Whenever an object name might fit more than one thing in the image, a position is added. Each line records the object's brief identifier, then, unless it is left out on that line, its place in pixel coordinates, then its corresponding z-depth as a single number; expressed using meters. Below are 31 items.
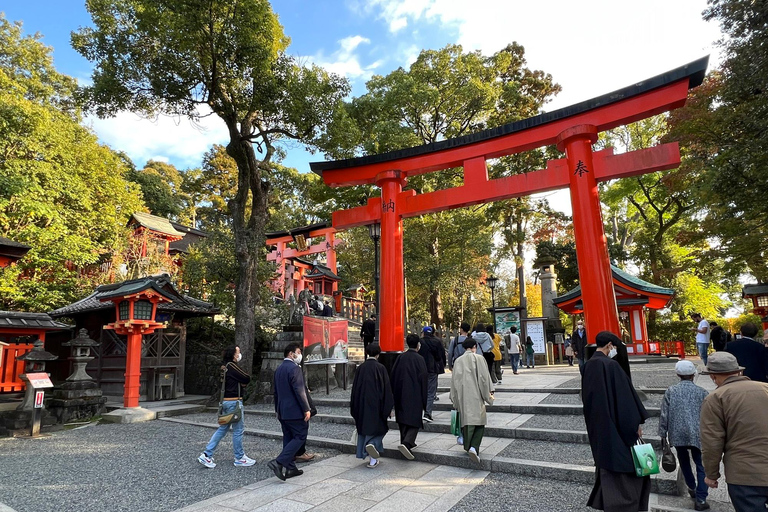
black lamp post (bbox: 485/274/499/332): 18.39
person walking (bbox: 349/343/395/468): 5.58
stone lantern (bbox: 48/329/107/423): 10.42
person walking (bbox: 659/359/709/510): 3.78
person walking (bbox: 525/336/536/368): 15.97
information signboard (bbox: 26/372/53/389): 9.05
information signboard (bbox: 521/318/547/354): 17.08
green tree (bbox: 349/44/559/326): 17.30
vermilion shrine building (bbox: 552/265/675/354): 17.42
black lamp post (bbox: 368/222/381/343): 9.60
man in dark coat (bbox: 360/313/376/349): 11.90
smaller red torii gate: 21.14
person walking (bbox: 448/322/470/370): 6.97
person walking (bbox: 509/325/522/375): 13.38
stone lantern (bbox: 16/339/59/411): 9.16
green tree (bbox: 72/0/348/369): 10.39
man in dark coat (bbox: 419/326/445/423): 7.49
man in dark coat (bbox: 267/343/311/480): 5.28
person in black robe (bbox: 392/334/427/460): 5.72
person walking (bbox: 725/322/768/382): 6.13
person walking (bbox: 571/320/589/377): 11.17
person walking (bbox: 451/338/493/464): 5.27
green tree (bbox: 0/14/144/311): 14.55
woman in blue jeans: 5.89
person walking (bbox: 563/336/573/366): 16.89
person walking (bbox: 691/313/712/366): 10.98
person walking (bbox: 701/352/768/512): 2.61
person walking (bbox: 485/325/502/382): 10.20
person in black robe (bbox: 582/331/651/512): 3.33
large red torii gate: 6.77
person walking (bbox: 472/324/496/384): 8.57
